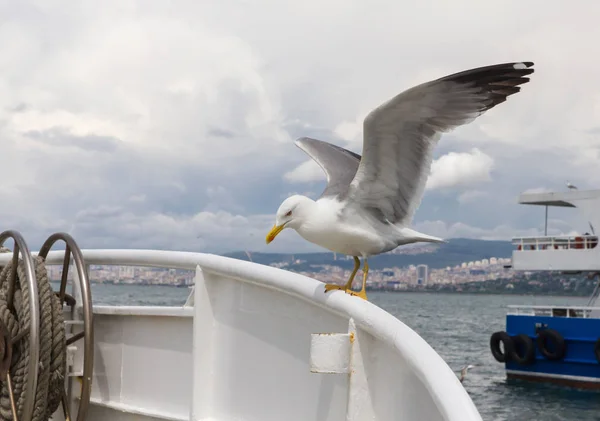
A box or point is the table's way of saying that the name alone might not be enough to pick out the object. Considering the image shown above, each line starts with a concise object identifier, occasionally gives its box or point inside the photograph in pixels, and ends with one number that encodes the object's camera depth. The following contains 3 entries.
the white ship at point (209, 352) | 2.56
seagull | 3.88
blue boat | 22.70
